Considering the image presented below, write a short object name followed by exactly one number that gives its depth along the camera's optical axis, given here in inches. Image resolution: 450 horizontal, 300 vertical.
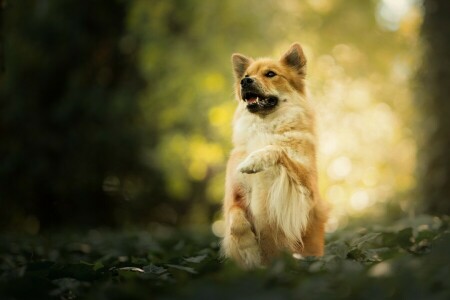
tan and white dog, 324.8
